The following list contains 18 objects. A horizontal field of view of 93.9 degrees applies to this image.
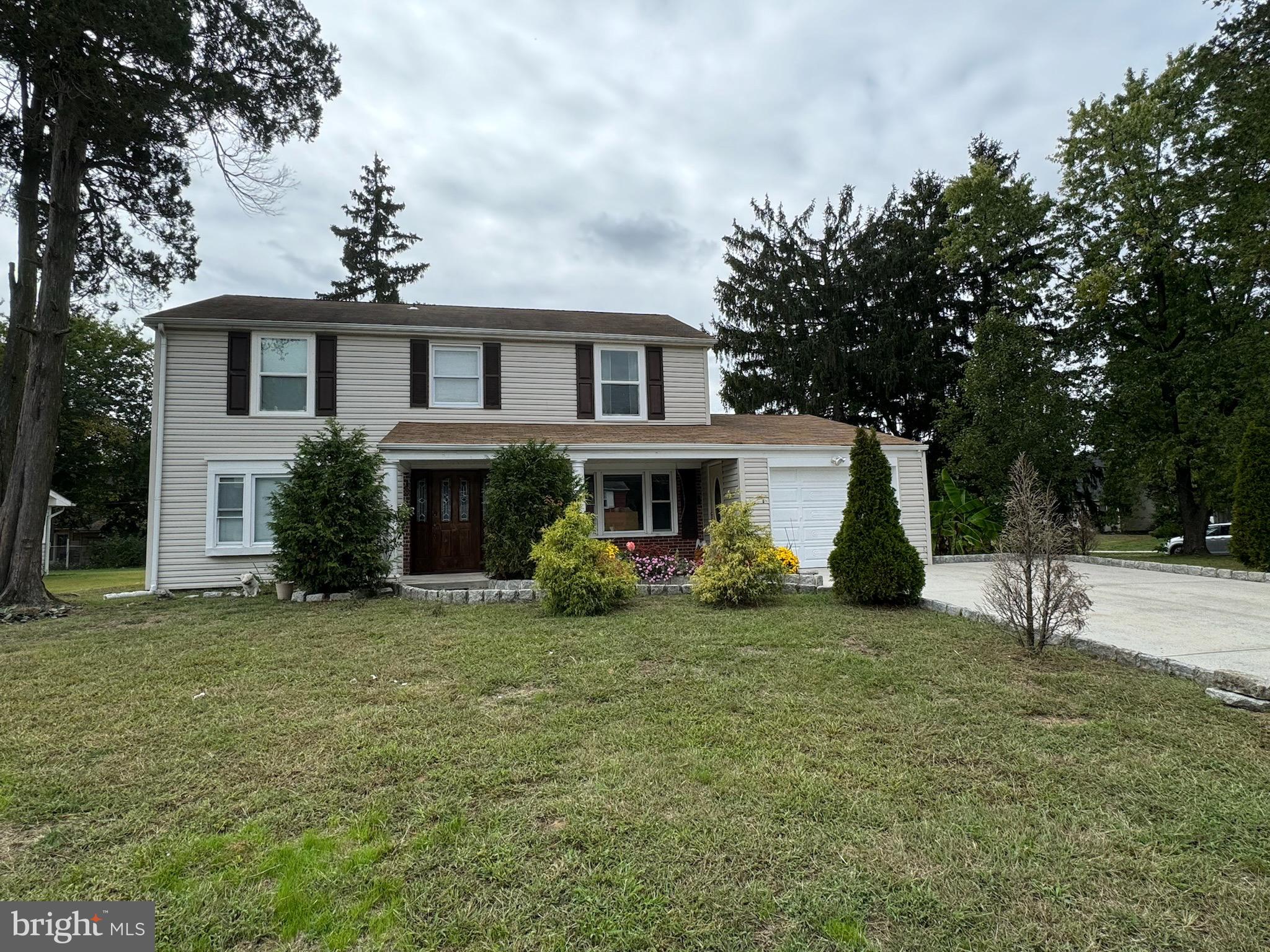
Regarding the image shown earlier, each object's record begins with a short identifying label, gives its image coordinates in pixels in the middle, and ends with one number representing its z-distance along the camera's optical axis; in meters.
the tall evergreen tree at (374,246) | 29.52
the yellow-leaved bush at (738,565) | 7.88
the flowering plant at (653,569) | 10.02
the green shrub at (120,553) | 25.48
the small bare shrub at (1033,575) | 5.15
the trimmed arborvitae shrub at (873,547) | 7.54
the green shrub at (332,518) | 9.22
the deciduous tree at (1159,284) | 16.03
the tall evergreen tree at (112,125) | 9.10
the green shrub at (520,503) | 10.23
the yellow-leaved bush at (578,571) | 7.62
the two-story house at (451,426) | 11.55
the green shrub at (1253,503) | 10.34
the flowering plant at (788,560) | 8.65
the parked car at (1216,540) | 19.67
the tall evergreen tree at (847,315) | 23.20
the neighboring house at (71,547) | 27.02
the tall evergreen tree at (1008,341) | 16.70
